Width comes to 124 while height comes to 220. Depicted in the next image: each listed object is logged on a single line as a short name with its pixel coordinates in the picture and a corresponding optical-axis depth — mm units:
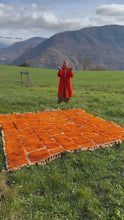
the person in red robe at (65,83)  8879
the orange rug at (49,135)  3871
